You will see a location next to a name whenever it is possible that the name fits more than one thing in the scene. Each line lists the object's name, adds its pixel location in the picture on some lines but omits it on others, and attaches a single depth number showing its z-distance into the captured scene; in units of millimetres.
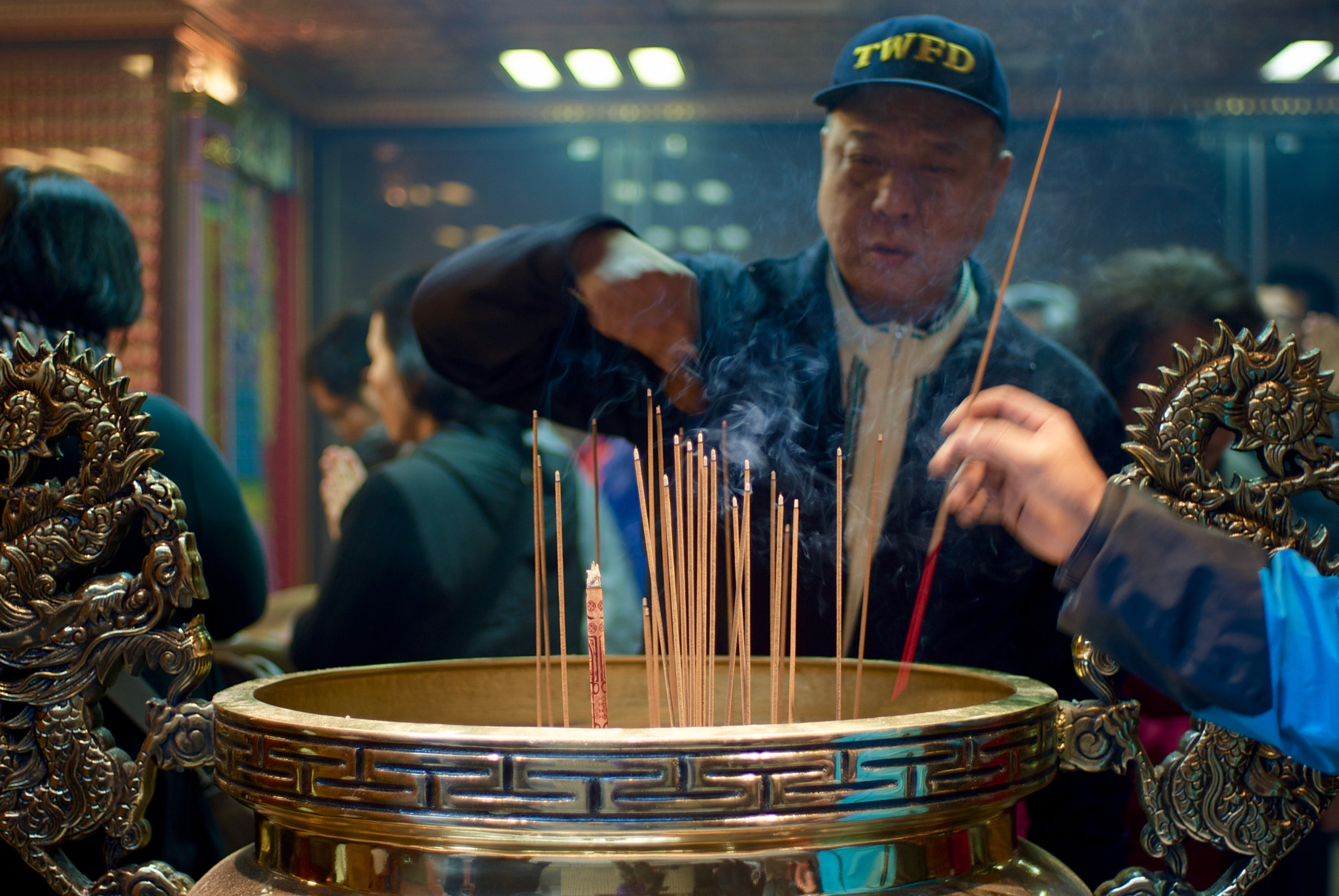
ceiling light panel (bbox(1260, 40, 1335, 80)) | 1517
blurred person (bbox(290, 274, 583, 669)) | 1670
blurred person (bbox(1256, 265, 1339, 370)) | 1865
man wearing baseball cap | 1159
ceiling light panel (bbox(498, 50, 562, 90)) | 2404
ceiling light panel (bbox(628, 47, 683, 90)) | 1987
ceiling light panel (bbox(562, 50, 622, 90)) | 2255
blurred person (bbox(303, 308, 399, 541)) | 2809
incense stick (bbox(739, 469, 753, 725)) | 911
